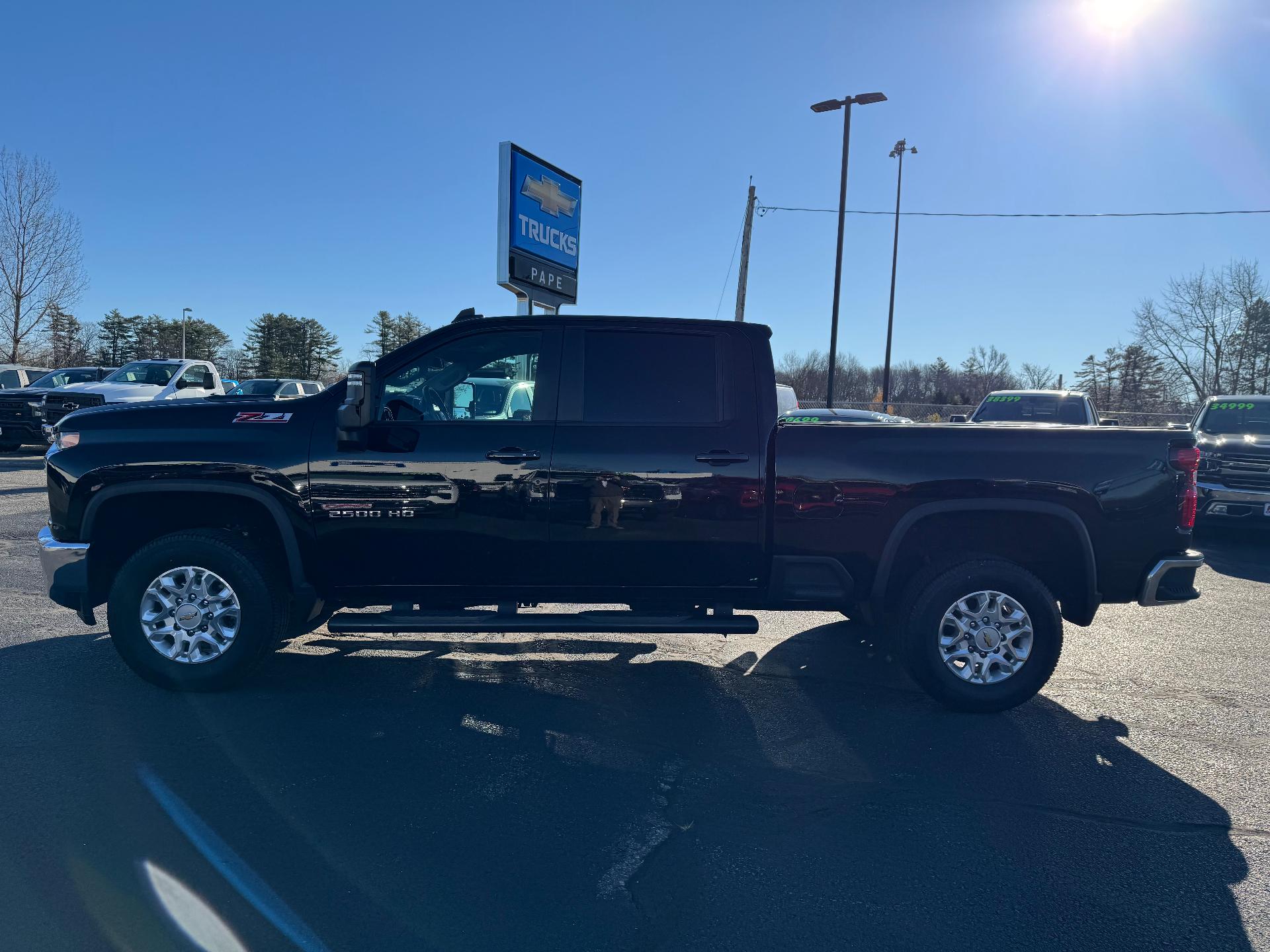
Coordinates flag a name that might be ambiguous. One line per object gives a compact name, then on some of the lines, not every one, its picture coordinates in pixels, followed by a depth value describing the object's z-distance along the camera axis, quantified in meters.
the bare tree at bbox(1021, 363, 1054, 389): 64.00
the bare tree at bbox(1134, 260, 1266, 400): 38.72
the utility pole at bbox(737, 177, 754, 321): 25.02
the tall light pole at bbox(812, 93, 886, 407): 21.48
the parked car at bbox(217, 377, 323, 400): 21.94
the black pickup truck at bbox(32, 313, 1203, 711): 4.54
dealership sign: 13.34
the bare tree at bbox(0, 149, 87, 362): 33.72
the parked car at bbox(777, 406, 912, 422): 12.28
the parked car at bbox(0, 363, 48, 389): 23.19
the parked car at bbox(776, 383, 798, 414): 15.58
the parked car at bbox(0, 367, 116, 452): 16.95
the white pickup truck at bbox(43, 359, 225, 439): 16.86
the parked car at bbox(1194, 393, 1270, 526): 10.12
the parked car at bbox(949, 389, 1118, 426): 13.07
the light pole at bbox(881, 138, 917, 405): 33.00
